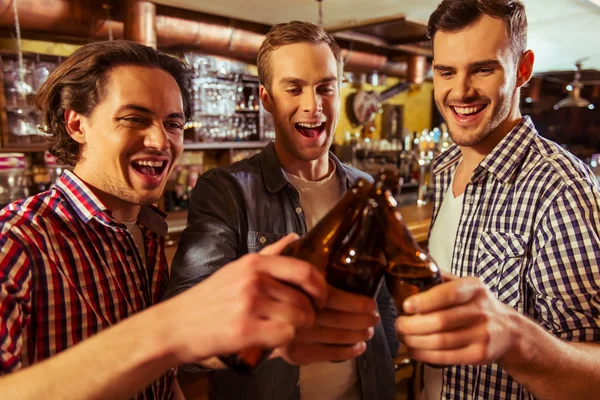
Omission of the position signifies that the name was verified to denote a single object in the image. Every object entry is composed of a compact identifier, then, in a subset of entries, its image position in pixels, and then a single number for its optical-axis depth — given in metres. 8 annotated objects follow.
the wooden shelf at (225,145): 4.49
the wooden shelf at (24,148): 3.52
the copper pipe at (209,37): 3.86
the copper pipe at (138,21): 3.39
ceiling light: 6.86
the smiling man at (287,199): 1.20
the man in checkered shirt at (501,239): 0.65
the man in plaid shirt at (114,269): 0.59
